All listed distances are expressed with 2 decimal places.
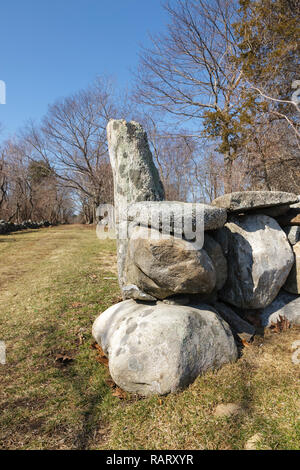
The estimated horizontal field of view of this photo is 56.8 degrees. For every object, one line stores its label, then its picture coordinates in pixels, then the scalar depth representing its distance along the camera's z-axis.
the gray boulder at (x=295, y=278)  3.38
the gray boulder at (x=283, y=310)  3.28
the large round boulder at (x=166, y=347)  2.29
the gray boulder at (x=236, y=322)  3.06
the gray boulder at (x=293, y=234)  3.57
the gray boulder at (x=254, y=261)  3.24
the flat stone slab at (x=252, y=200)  3.19
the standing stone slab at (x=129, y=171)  3.94
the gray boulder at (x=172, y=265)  2.61
